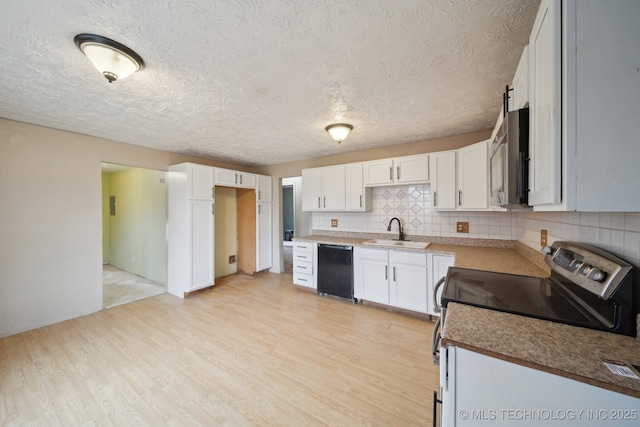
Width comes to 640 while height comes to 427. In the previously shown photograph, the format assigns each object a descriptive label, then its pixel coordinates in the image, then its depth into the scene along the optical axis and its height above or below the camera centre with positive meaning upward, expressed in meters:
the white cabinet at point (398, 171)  3.06 +0.55
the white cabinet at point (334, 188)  3.72 +0.36
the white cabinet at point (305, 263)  3.71 -0.86
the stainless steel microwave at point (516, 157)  1.01 +0.23
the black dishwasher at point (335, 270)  3.35 -0.88
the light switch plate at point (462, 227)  3.04 -0.22
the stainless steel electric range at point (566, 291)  0.87 -0.43
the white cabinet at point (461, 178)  2.55 +0.37
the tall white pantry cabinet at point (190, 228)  3.54 -0.26
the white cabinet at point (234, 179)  3.95 +0.58
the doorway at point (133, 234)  3.93 -0.45
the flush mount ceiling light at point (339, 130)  2.61 +0.91
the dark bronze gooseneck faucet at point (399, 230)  3.41 -0.29
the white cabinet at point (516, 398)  0.67 -0.60
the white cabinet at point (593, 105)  0.70 +0.32
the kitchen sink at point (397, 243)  3.00 -0.46
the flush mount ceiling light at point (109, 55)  1.31 +0.94
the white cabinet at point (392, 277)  2.81 -0.86
